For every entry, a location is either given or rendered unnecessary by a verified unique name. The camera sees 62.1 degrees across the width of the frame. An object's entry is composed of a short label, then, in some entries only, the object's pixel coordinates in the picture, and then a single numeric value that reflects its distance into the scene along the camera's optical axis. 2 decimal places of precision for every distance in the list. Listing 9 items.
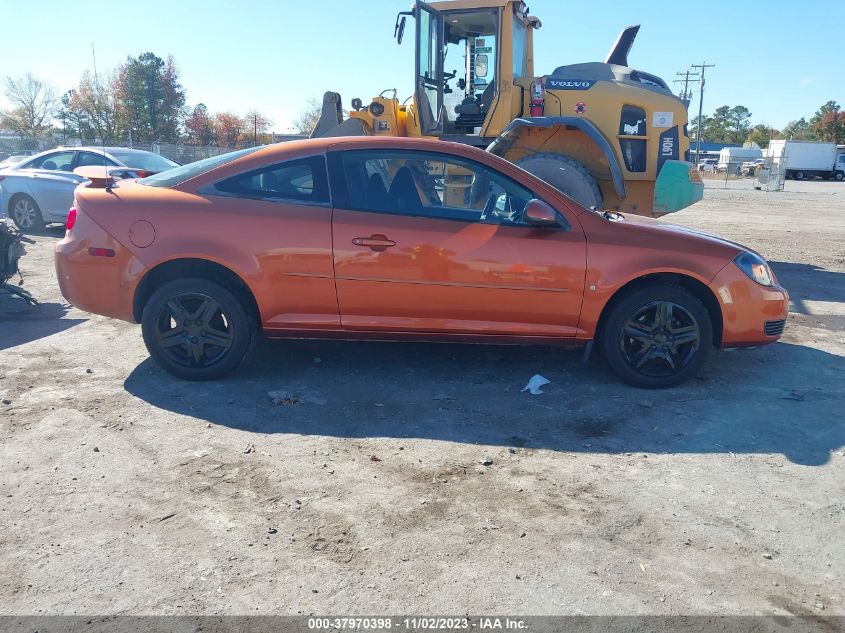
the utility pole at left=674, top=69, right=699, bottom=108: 70.27
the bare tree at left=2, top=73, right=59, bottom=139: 49.16
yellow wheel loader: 9.54
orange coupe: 4.77
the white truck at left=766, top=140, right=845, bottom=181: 55.81
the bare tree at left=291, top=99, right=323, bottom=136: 56.96
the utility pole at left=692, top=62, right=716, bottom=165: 68.56
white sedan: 11.90
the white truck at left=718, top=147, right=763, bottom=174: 71.85
